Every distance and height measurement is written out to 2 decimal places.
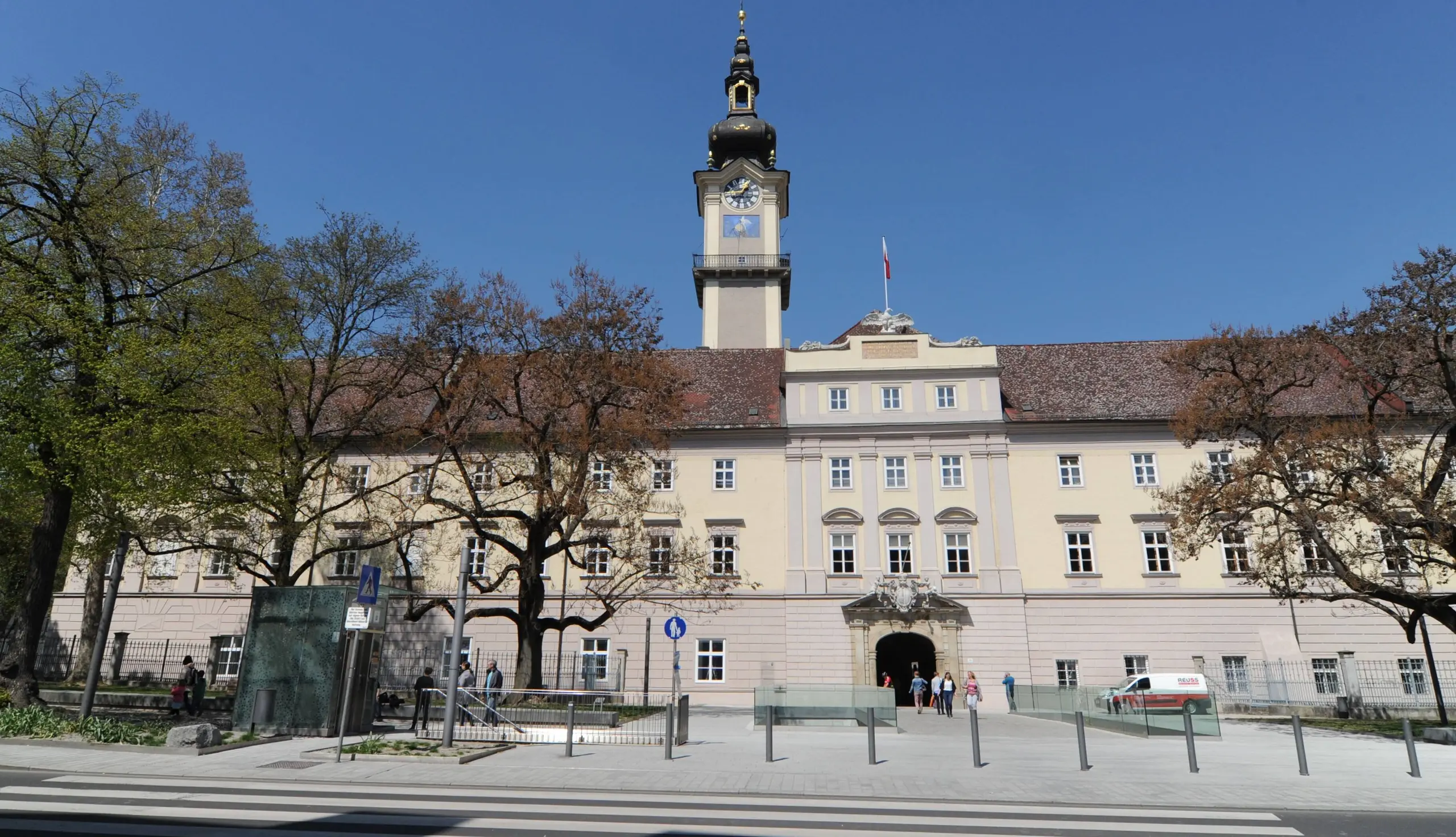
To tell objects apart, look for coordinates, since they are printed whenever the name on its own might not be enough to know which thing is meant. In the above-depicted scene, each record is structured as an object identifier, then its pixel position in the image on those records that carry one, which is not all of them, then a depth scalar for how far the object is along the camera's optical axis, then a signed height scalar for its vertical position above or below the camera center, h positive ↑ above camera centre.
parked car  29.33 -0.66
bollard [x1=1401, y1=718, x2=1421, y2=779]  13.56 -1.16
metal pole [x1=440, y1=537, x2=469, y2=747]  15.73 -0.56
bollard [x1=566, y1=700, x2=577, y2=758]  15.50 -0.92
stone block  14.77 -1.19
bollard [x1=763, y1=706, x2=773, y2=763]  15.31 -1.24
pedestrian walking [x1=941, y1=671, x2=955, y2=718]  29.41 -0.81
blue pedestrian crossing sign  14.15 +1.25
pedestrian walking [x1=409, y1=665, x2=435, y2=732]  17.59 -0.63
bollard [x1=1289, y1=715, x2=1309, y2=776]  13.99 -1.14
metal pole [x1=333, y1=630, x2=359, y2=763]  12.38 -0.31
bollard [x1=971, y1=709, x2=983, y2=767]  14.79 -1.29
